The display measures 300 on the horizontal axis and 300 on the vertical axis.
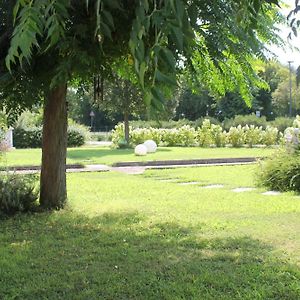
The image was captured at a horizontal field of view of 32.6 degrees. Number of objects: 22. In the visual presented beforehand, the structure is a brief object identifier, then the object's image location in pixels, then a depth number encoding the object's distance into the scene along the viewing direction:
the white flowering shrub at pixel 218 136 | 32.25
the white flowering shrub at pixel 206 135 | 32.41
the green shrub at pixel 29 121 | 33.64
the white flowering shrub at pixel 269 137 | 32.50
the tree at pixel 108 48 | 1.83
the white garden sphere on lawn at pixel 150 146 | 26.48
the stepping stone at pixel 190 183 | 13.85
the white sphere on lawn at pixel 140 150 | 24.58
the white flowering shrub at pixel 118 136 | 31.61
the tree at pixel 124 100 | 31.28
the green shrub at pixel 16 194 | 8.54
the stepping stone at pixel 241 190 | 11.94
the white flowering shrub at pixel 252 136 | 32.31
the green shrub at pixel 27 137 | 33.03
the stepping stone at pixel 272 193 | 11.29
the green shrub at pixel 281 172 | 11.81
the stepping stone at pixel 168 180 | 14.68
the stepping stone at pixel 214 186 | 12.76
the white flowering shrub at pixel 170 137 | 34.16
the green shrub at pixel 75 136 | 34.12
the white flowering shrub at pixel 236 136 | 32.14
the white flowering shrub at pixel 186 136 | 33.31
